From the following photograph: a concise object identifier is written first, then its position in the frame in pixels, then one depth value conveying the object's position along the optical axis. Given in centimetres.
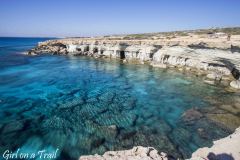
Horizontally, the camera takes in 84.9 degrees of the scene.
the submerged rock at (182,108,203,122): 1055
